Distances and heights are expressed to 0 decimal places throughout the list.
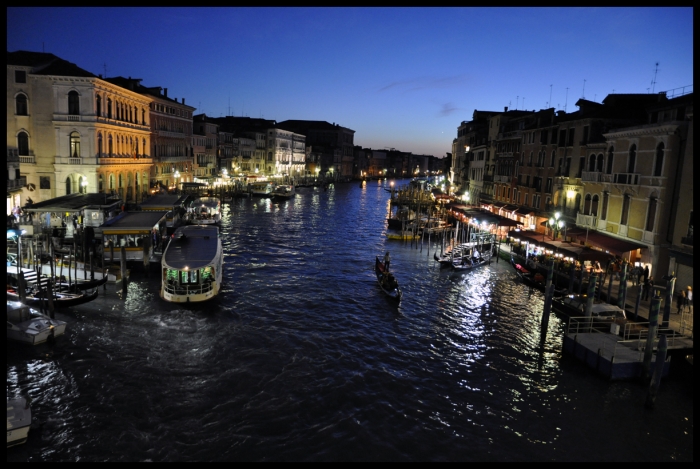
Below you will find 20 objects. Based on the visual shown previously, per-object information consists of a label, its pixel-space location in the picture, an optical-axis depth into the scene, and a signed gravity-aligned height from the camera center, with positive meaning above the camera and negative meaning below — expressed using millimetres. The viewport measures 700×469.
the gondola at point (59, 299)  19469 -5798
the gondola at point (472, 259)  30600 -5401
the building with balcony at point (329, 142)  132750 +6133
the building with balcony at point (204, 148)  69875 +1298
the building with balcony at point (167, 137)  53594 +2213
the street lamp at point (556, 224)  30300 -2911
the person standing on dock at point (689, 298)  19047 -4284
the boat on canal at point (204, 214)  43031 -4848
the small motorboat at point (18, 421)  11250 -6085
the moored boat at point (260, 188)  78250 -4315
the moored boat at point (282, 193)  76312 -4675
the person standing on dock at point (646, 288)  21348 -4478
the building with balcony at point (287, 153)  97562 +1919
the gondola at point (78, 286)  21047 -5612
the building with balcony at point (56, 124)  35312 +1826
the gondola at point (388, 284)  23328 -5606
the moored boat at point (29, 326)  16406 -5815
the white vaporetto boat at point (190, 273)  21469 -4989
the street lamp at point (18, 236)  21280 -4099
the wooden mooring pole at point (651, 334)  14750 -4374
